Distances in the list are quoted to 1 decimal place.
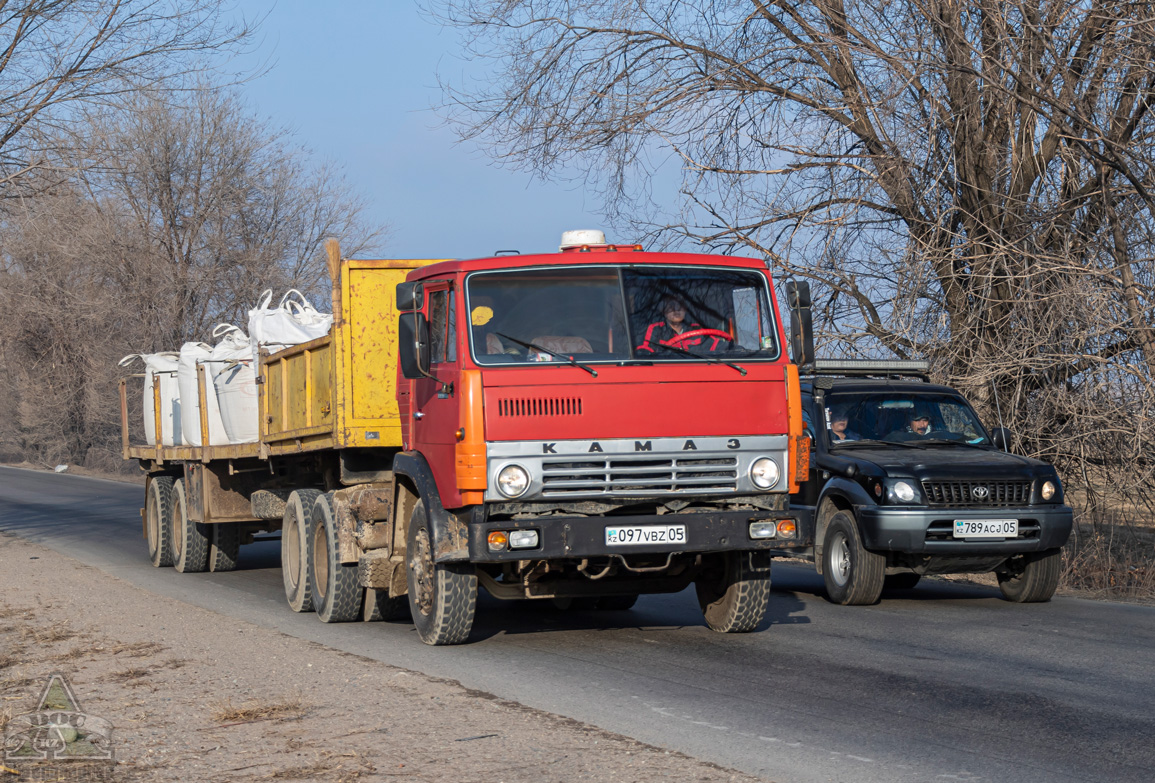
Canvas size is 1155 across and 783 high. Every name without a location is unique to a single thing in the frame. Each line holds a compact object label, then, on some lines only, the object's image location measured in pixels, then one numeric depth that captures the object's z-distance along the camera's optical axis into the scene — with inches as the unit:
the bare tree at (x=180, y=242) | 1614.2
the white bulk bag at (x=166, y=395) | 626.8
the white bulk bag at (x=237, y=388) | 518.3
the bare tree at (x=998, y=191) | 533.3
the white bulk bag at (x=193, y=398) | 551.5
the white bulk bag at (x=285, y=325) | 483.2
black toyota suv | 410.0
